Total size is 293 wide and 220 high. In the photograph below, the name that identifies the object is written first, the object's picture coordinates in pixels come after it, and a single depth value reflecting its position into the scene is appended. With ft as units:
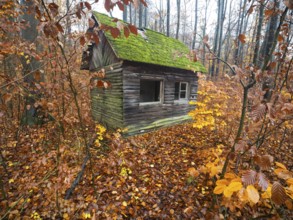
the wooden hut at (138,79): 21.17
